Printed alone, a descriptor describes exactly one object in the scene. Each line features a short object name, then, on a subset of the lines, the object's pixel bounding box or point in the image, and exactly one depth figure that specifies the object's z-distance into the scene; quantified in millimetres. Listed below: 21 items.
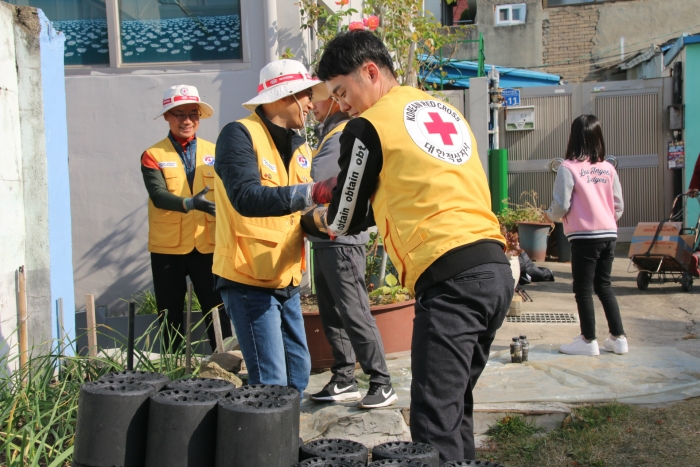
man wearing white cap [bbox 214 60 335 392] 2834
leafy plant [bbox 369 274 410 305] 5285
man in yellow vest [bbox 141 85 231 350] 4938
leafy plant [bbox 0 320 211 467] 2721
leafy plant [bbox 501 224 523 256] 8127
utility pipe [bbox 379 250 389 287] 5674
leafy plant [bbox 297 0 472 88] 6676
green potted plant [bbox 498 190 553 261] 10758
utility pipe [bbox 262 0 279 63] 6039
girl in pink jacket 5168
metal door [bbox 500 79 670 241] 12344
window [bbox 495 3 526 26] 21375
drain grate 6656
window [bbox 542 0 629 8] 20344
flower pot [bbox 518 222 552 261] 10734
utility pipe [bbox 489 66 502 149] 12266
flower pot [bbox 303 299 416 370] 4824
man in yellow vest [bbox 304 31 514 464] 2244
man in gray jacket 3945
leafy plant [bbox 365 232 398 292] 5934
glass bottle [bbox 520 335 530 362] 5027
